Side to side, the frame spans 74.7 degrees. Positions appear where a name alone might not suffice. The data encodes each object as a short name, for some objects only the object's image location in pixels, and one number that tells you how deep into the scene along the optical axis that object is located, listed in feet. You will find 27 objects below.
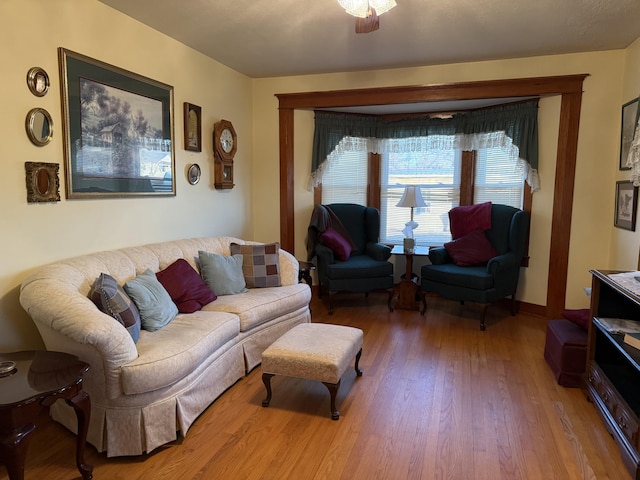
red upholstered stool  8.95
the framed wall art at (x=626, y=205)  10.66
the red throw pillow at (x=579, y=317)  9.46
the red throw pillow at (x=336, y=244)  14.75
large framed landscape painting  8.43
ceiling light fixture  6.77
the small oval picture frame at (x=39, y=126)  7.59
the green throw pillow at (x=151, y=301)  8.09
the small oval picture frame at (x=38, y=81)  7.55
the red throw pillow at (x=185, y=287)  9.32
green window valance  13.87
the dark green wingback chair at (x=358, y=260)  13.97
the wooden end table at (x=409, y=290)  14.53
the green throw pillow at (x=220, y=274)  10.58
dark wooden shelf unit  6.46
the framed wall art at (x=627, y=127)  10.95
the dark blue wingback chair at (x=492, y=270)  12.67
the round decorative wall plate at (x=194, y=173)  12.09
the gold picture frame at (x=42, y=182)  7.61
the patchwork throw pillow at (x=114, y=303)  7.13
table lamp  14.61
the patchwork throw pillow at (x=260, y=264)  11.51
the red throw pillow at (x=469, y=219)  14.56
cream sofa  6.37
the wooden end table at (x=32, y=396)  5.00
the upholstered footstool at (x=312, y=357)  7.77
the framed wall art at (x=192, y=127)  11.76
